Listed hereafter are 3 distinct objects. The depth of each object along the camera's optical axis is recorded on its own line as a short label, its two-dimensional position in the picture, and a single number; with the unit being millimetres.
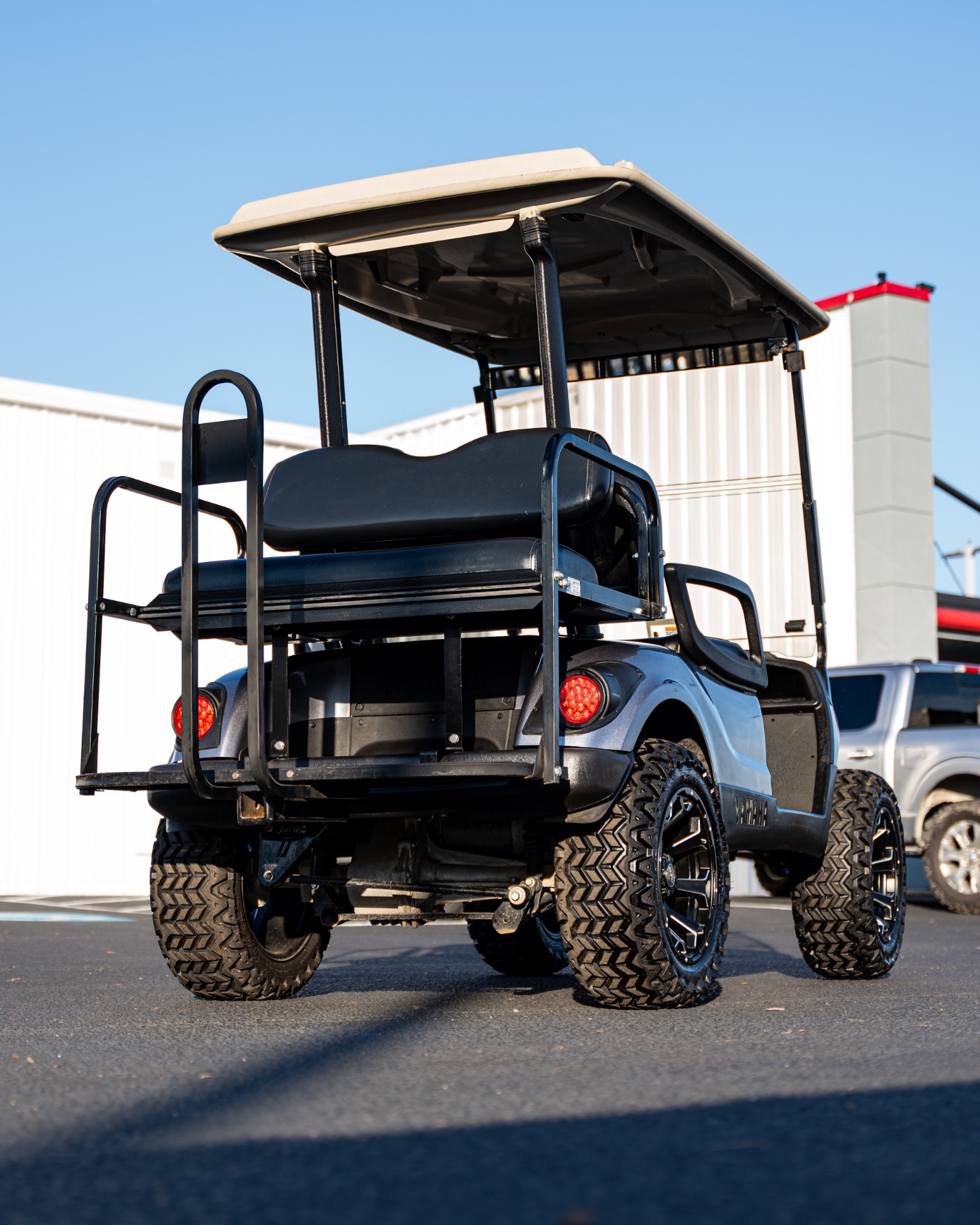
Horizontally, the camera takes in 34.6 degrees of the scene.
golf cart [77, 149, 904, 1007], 4922
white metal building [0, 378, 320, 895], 15508
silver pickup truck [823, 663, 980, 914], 12828
